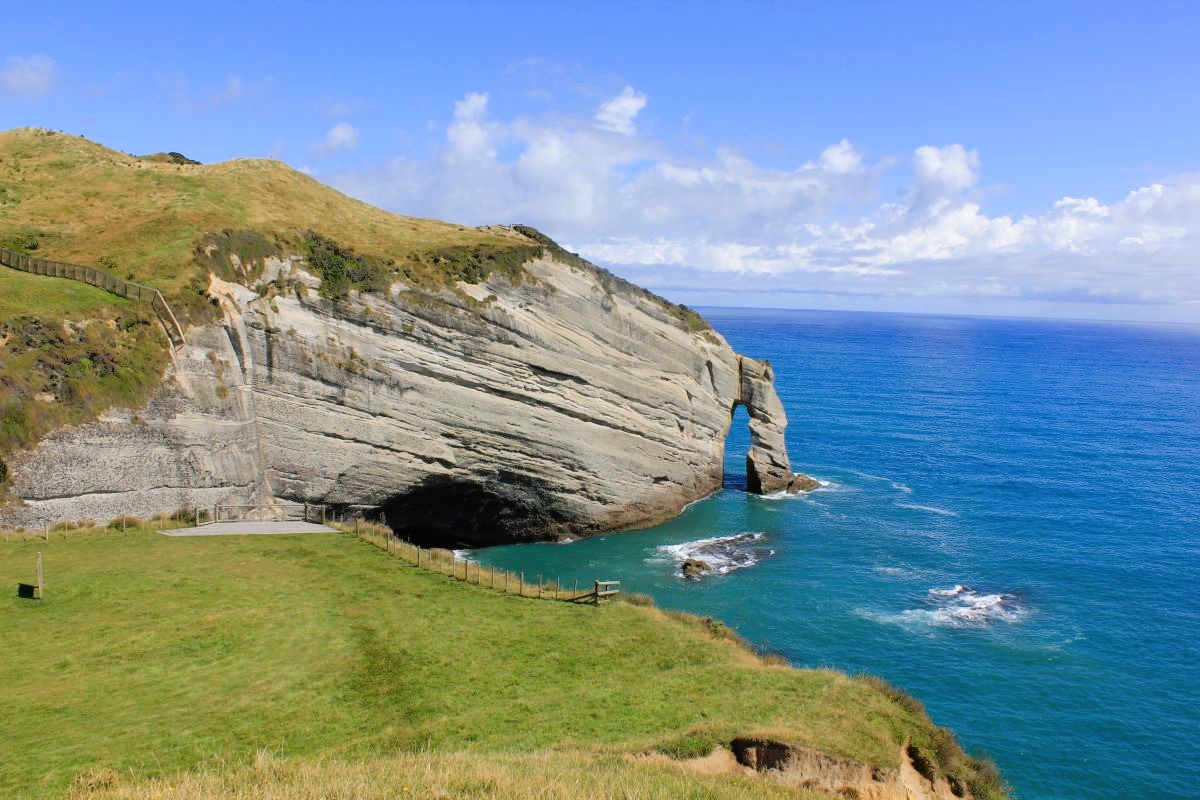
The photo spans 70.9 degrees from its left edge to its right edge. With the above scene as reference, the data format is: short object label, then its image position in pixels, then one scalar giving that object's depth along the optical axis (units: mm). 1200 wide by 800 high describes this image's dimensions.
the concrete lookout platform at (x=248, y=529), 42938
